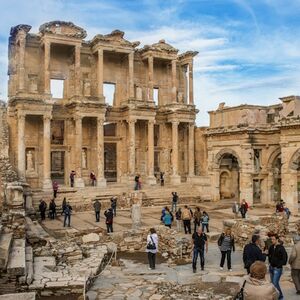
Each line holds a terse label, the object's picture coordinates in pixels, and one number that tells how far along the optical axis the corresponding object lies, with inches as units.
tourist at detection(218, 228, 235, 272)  507.8
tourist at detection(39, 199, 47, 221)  945.5
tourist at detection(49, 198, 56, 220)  968.9
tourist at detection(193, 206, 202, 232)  785.3
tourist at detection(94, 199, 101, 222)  910.4
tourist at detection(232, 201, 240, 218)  951.8
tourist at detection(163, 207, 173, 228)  772.6
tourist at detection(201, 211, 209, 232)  754.8
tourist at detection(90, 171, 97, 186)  1275.8
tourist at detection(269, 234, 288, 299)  403.2
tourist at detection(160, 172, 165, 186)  1355.8
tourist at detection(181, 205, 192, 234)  762.7
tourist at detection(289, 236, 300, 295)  398.3
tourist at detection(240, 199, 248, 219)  903.7
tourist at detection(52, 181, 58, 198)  1123.9
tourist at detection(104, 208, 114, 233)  745.6
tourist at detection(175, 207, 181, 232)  802.5
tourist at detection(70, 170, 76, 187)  1244.3
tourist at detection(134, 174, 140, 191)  1255.0
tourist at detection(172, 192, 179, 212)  1079.8
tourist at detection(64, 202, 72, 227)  841.5
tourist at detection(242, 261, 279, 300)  212.5
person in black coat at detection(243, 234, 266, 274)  423.8
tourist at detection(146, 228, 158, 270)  523.8
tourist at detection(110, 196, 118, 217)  999.0
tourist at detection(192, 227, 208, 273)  510.6
